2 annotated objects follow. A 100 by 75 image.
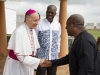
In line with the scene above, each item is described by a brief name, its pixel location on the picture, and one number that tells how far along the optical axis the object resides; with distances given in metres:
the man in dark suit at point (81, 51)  2.54
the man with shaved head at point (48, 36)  4.43
